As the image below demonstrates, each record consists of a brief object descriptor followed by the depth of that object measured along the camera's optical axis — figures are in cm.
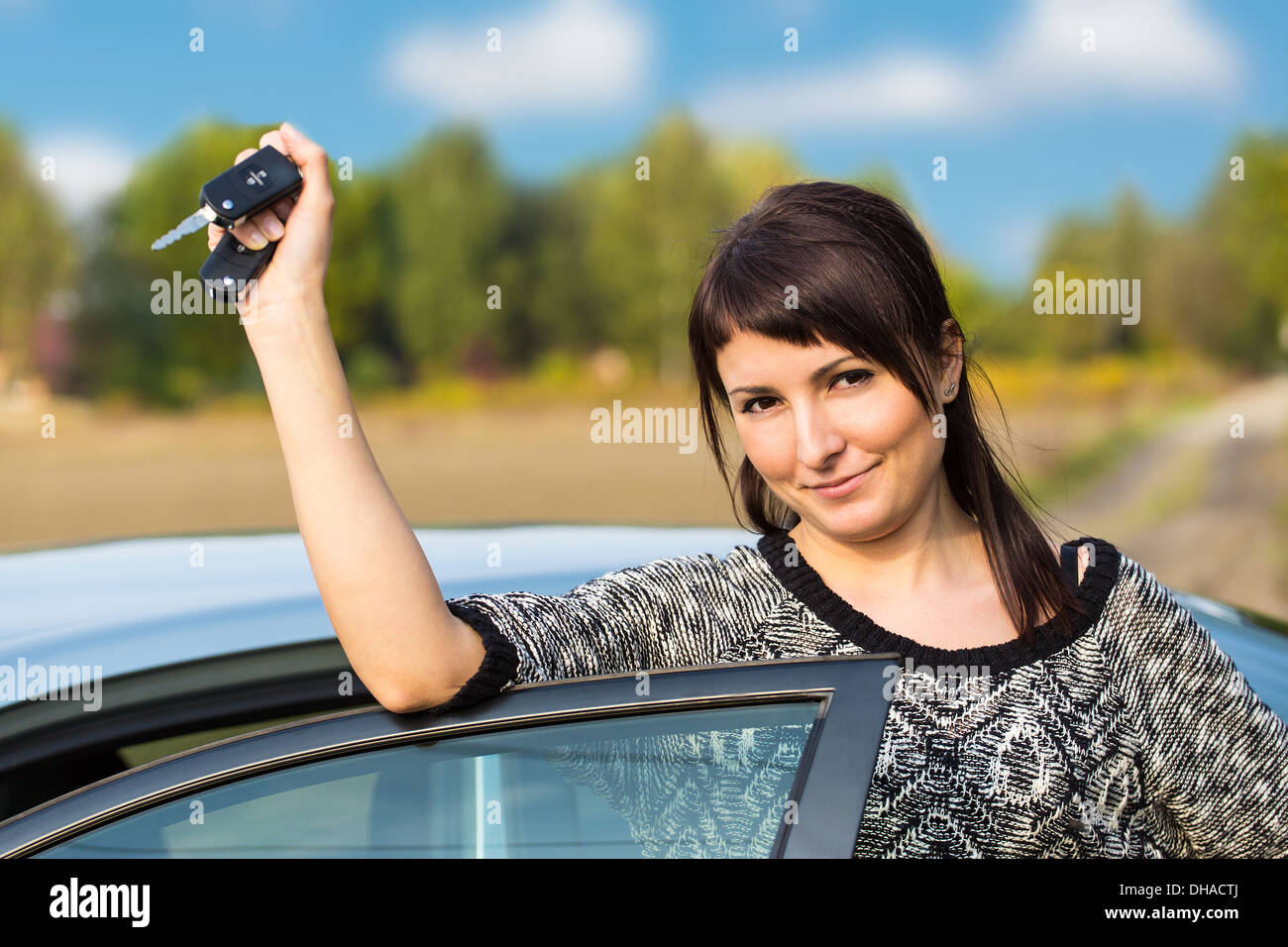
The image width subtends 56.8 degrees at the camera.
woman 136
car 122
